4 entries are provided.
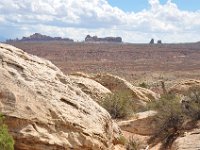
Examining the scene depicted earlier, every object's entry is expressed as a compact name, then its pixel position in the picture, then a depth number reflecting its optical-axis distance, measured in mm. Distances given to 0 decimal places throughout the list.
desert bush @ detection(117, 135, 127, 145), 13809
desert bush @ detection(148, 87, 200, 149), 16800
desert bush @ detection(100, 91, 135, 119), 19930
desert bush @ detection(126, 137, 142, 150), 14047
